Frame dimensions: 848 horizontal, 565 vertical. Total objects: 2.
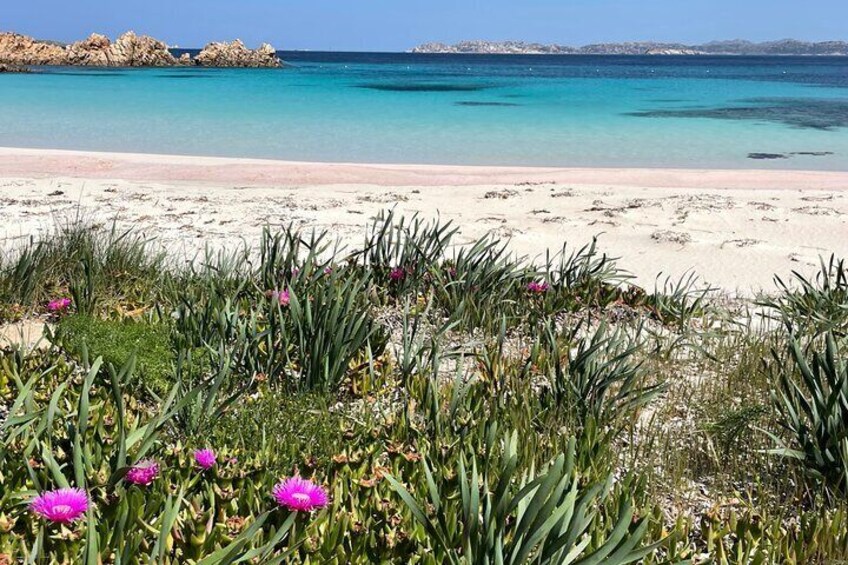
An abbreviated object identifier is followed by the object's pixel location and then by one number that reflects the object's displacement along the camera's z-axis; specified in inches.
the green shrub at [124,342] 131.5
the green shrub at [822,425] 110.9
